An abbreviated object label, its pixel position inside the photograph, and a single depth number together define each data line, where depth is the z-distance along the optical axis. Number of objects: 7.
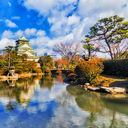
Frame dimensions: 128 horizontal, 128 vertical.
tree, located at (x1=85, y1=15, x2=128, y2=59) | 19.08
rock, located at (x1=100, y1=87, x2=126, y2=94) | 9.84
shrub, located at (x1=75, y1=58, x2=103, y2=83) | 12.96
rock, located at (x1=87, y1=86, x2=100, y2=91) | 10.83
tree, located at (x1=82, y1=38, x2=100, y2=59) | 22.93
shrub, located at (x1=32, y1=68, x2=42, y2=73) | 34.10
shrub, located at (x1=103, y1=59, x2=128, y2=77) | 14.71
